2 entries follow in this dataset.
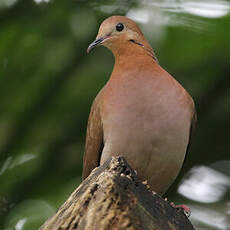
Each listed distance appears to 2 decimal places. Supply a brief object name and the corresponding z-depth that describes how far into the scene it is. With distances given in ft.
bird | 14.94
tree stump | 13.17
